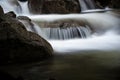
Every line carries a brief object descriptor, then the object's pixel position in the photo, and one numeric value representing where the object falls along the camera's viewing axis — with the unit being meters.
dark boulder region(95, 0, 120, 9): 14.67
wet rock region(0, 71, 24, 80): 5.15
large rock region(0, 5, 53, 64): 6.83
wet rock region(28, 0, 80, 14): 12.99
